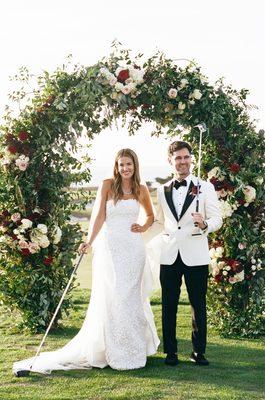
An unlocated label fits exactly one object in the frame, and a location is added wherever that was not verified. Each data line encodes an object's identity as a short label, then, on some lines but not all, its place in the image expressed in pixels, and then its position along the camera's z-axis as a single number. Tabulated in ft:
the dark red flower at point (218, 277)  23.36
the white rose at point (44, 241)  22.81
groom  18.25
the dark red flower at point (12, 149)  22.93
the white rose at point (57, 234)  23.07
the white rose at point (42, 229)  22.77
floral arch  22.57
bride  18.56
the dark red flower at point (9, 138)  23.11
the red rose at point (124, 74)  22.24
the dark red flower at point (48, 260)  23.15
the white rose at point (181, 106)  22.53
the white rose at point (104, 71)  22.17
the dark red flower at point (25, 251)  23.04
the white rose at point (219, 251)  23.25
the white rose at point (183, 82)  22.44
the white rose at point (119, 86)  22.08
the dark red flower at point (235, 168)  22.68
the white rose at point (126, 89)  22.08
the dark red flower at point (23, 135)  22.89
